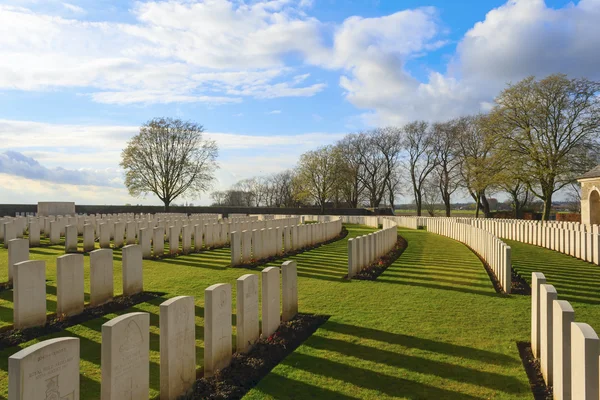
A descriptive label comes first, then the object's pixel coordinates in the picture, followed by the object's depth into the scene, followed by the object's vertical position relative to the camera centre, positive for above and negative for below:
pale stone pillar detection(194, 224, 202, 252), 14.61 -1.26
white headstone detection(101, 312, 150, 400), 3.22 -1.25
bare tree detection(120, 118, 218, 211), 43.78 +4.46
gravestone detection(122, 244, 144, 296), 7.74 -1.27
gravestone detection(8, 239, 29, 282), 8.26 -0.94
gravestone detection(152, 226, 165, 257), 13.01 -1.21
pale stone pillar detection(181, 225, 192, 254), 13.91 -1.21
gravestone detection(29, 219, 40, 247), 15.44 -1.09
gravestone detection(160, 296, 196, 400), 3.79 -1.36
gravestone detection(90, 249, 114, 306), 7.10 -1.27
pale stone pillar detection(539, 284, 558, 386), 4.25 -1.41
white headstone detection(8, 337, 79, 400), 2.66 -1.12
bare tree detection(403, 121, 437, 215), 48.72 +5.84
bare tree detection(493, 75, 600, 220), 29.25 +5.18
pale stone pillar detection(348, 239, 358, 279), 9.90 -1.39
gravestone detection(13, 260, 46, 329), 5.83 -1.29
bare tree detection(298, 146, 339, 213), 48.88 +3.25
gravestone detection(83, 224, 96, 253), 13.85 -1.09
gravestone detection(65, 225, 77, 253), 13.73 -1.11
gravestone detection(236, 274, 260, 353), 5.02 -1.38
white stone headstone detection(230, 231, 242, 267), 11.41 -1.30
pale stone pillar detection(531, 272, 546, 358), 4.97 -1.42
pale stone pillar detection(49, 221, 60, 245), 16.25 -1.09
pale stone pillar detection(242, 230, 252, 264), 11.74 -1.26
